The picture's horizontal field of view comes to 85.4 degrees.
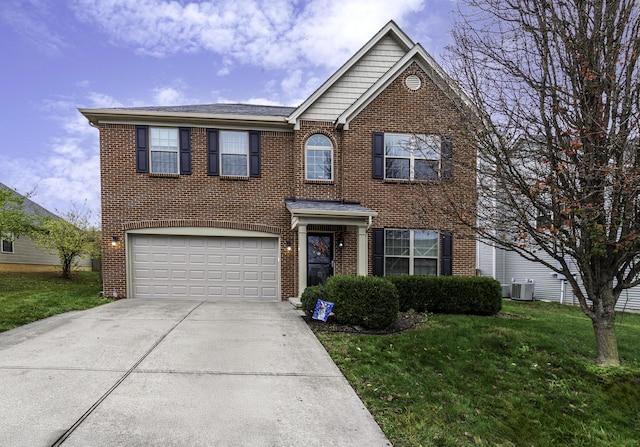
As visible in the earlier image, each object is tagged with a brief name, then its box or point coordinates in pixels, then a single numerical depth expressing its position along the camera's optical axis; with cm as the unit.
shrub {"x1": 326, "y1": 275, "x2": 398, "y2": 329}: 675
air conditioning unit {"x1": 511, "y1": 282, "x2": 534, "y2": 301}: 1357
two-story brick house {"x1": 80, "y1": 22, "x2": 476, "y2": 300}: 1028
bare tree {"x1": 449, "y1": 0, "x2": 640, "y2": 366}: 426
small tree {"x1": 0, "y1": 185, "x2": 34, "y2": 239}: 1235
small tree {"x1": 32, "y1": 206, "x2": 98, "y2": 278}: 1491
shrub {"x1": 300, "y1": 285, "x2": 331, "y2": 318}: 735
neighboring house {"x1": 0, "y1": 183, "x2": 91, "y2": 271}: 1739
